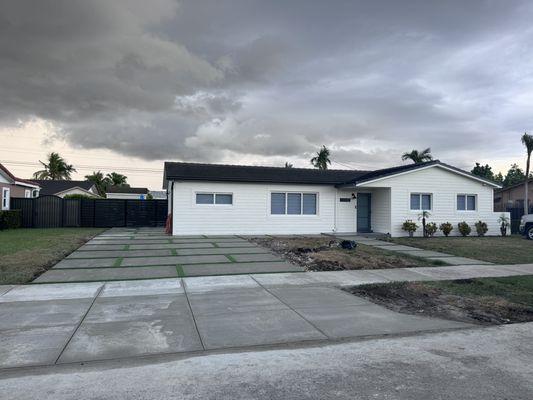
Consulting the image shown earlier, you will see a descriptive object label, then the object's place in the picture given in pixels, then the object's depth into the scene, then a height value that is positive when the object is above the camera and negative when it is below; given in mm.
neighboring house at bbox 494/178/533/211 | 32969 +1611
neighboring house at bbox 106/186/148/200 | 54259 +2730
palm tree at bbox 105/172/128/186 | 72688 +6227
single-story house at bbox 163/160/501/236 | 18125 +628
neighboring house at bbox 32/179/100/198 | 42212 +2674
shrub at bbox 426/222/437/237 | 18406 -903
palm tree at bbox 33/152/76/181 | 57000 +6561
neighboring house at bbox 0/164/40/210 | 23031 +1614
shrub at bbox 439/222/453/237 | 18797 -864
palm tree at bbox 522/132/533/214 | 33812 +6609
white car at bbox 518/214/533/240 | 17984 -699
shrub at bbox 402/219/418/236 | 18156 -794
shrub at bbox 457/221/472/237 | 19125 -923
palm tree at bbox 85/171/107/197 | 66875 +5931
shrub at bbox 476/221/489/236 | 19566 -886
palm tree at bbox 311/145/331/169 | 47344 +7062
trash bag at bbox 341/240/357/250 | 13125 -1262
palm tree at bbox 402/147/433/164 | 36688 +5869
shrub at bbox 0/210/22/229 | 20562 -621
